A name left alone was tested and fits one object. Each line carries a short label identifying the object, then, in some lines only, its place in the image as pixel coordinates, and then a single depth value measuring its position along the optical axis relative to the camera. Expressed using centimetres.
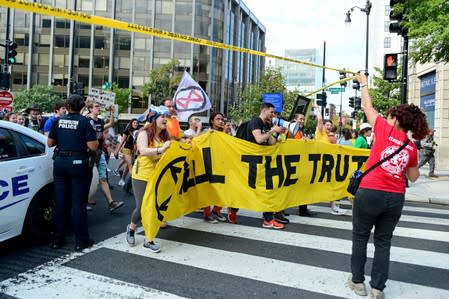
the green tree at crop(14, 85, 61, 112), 5453
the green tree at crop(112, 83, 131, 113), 5541
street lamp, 2283
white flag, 919
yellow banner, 570
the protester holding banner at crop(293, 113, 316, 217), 797
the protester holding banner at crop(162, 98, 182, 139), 732
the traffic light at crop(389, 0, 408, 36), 1175
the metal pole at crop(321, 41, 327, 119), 3196
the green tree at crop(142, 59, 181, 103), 5600
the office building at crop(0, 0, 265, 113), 6312
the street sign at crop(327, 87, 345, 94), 2685
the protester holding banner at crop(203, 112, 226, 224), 731
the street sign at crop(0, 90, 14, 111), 1683
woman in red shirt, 395
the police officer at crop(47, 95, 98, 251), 534
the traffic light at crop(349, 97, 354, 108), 3078
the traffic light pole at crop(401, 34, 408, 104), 1227
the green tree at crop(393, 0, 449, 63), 1167
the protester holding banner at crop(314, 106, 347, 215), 801
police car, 495
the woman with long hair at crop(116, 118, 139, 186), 1021
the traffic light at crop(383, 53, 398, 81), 1205
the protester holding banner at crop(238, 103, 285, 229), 648
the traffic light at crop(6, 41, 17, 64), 1939
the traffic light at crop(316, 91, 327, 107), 2683
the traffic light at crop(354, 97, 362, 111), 2850
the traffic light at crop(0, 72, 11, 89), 1862
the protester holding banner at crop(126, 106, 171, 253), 557
